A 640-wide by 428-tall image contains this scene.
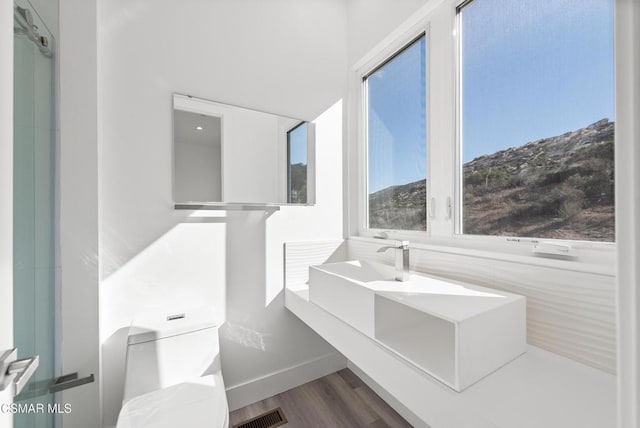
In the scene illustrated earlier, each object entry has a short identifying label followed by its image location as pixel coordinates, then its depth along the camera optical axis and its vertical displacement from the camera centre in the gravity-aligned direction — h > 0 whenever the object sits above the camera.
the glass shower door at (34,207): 0.77 +0.03
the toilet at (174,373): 1.02 -0.74
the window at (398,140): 1.58 +0.49
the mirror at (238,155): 1.46 +0.37
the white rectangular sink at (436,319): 0.79 -0.39
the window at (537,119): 0.93 +0.39
